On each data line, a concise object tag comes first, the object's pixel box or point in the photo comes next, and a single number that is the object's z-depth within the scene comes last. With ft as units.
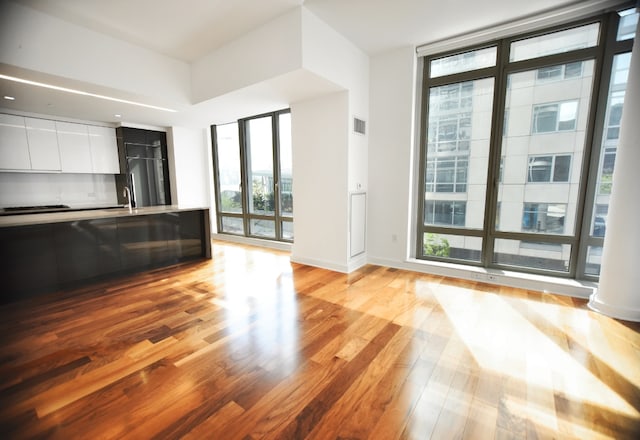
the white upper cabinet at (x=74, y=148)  15.55
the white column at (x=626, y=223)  7.82
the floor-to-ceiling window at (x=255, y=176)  17.12
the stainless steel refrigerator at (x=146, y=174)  17.94
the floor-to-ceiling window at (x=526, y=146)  9.44
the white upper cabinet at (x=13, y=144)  13.64
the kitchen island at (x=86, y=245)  9.51
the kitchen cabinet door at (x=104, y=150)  16.71
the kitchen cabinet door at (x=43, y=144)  14.53
